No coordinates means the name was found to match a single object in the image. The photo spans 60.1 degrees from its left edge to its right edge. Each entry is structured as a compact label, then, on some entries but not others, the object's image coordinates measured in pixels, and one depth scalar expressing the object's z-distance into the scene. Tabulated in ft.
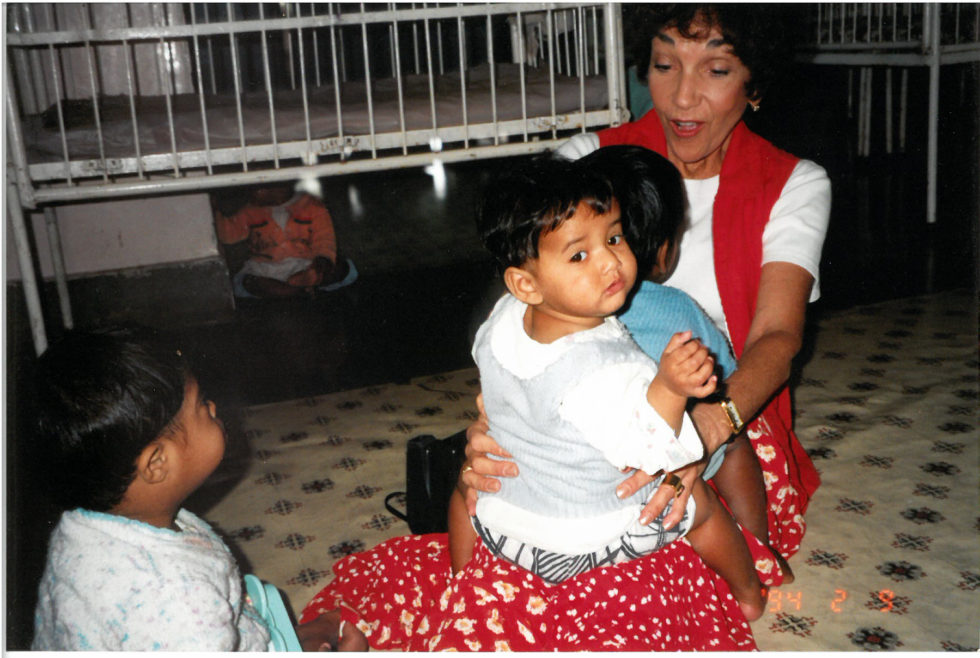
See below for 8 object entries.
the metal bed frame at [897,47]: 12.23
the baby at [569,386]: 3.29
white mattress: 7.68
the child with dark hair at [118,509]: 3.32
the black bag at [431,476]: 5.46
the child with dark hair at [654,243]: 3.76
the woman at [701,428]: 3.92
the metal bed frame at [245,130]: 7.15
